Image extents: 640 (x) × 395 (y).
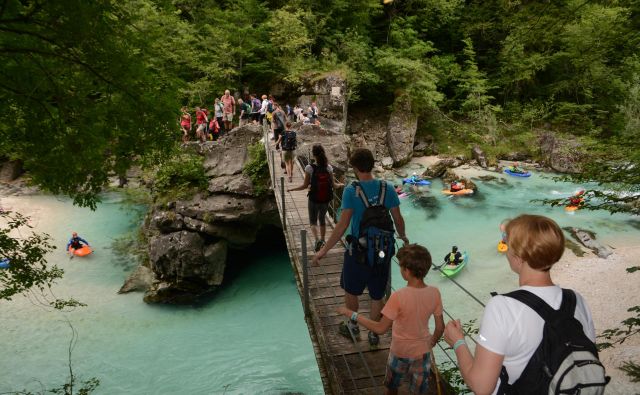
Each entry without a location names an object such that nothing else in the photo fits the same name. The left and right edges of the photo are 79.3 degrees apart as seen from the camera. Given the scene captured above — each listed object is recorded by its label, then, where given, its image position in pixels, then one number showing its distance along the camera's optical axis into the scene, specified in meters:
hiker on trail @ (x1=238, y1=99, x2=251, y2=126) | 15.66
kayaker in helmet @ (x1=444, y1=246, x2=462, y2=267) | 12.19
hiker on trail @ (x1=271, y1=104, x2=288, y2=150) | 10.09
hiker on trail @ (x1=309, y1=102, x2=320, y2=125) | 16.27
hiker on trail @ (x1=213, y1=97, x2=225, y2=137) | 14.85
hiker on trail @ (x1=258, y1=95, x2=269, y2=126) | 14.11
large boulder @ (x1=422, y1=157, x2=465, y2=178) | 19.89
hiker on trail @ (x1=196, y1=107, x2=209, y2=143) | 14.40
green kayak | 12.03
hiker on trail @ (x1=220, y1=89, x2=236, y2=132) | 14.79
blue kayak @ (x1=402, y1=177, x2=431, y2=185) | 18.61
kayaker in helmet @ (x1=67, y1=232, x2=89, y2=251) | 13.80
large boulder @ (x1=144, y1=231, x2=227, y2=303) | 11.52
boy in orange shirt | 2.55
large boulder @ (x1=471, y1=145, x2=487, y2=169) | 21.61
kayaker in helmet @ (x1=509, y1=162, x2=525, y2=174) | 20.08
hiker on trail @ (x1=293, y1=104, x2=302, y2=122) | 17.27
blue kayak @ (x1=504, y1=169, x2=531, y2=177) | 19.92
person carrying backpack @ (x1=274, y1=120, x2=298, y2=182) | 8.73
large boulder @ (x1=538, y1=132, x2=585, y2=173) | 19.92
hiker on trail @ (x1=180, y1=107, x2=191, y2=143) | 14.45
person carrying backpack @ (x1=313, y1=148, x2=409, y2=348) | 3.21
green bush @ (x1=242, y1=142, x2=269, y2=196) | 11.74
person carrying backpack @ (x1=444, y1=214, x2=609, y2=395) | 1.42
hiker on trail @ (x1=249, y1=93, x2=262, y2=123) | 15.13
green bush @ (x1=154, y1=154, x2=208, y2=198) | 12.01
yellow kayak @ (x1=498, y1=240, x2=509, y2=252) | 12.89
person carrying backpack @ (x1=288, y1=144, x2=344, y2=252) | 5.18
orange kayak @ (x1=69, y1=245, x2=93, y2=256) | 13.91
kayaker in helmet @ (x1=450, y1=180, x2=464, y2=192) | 17.64
